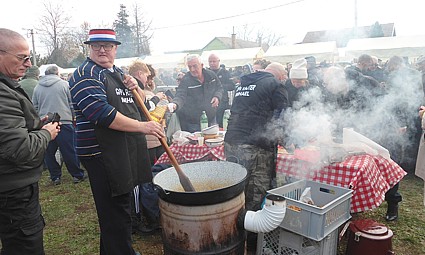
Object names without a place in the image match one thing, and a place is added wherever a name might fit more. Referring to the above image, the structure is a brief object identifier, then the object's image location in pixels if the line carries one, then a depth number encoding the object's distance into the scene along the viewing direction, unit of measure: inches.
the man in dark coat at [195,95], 217.0
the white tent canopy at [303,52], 631.8
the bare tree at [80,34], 1413.6
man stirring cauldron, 88.0
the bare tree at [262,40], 2393.7
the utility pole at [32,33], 1430.9
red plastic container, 108.8
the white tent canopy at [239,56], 743.7
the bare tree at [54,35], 1262.3
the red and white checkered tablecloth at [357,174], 118.1
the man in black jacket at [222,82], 278.8
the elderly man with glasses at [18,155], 72.5
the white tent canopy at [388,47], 546.9
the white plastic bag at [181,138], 162.2
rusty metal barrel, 87.0
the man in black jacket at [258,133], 127.6
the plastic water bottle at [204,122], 194.5
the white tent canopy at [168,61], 794.8
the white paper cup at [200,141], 156.3
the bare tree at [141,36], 1476.4
